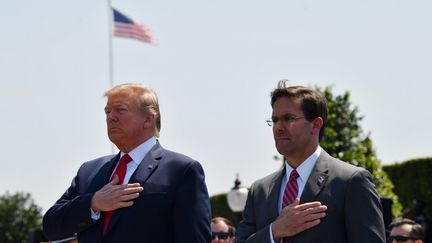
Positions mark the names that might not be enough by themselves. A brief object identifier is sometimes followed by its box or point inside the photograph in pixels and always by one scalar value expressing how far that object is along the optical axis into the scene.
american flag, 36.59
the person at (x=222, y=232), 13.38
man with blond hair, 6.50
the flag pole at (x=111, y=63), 44.78
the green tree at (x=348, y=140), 23.09
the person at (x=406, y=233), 11.77
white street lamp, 20.62
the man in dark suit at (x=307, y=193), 6.42
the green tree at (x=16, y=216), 66.50
